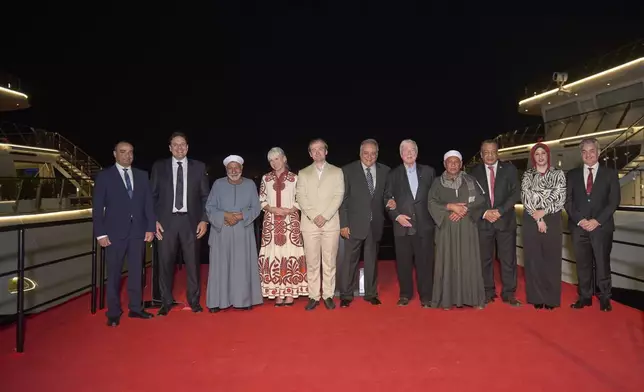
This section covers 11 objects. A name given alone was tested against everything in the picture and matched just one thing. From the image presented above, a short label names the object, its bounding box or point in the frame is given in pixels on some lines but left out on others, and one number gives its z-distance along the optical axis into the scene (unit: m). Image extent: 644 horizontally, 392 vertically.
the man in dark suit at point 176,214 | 4.16
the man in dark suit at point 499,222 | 4.33
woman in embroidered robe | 4.36
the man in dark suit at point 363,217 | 4.35
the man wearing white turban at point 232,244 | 4.17
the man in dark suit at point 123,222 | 3.81
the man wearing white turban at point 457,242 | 4.13
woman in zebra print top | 4.14
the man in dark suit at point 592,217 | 4.06
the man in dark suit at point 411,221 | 4.33
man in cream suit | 4.24
